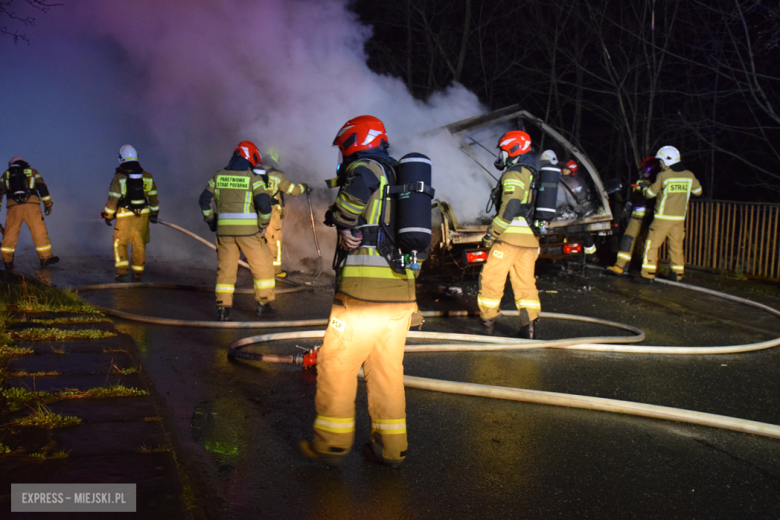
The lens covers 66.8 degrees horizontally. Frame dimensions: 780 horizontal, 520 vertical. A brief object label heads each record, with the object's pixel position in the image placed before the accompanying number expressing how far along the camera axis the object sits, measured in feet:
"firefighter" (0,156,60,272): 29.17
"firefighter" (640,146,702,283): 27.76
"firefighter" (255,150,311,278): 24.81
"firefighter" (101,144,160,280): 26.66
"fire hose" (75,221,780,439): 11.86
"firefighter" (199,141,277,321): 19.49
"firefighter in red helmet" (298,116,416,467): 9.80
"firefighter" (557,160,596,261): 28.50
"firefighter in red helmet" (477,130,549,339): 17.95
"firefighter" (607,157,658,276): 29.96
